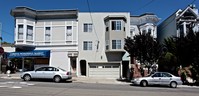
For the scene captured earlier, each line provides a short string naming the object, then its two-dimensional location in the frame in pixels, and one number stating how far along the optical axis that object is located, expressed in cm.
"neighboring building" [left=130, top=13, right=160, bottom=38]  2252
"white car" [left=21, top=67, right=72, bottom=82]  1368
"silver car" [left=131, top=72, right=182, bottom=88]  1332
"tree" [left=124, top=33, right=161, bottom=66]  1590
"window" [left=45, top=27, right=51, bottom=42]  1888
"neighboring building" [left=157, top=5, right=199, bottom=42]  2084
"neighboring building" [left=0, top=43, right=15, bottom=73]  1996
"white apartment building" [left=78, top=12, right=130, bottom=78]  1867
